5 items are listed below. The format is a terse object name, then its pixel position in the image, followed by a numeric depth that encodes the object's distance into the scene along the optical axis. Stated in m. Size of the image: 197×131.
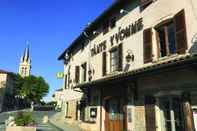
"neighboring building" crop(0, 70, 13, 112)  37.43
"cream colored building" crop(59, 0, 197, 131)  5.97
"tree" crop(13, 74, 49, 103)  42.88
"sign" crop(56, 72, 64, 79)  16.22
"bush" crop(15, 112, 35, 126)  8.05
